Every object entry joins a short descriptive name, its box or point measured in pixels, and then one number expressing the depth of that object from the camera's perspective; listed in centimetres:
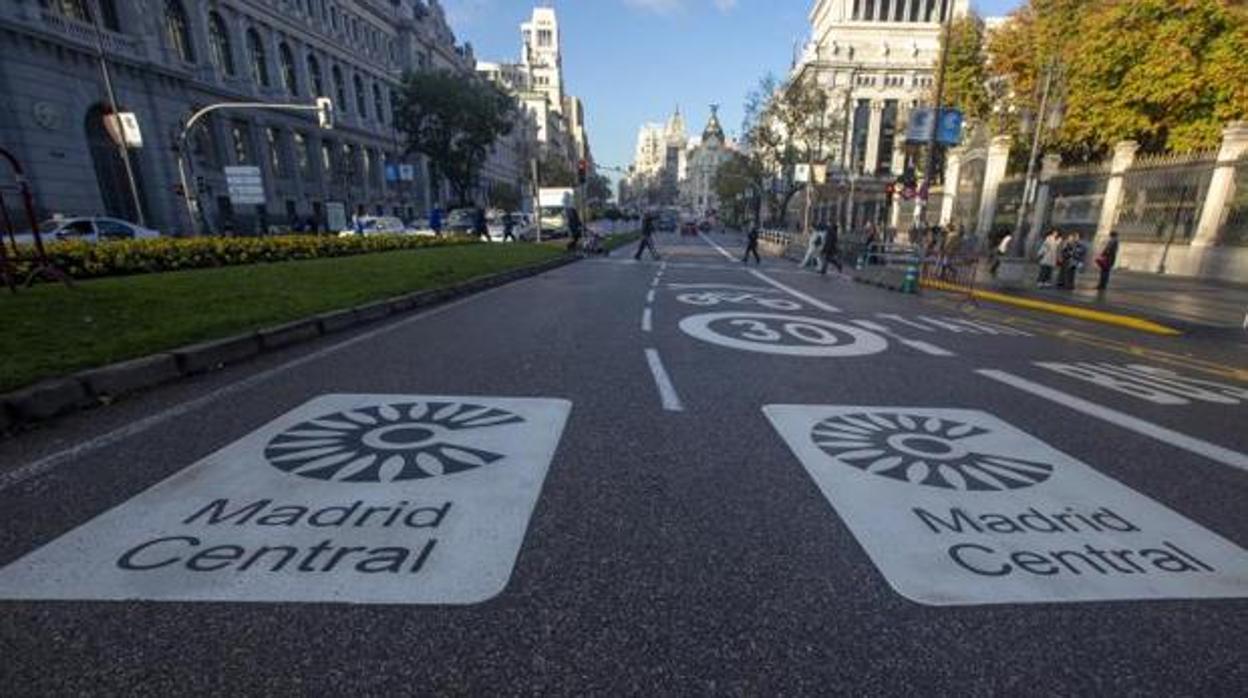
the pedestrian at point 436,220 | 2894
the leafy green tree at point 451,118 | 4703
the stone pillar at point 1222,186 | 1623
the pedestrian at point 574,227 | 2408
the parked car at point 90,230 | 1609
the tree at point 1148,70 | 1975
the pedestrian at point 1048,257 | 1581
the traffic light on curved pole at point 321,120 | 2225
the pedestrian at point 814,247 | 2105
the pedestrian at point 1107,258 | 1436
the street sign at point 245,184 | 2550
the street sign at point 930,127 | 1808
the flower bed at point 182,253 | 1002
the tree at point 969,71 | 3466
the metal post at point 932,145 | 1881
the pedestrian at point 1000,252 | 1861
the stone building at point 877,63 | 7119
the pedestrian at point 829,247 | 1920
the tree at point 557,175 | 8440
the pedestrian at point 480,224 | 3084
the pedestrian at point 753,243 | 2334
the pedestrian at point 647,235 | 2314
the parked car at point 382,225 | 3062
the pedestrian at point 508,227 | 3203
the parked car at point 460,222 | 3956
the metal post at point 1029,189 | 1988
